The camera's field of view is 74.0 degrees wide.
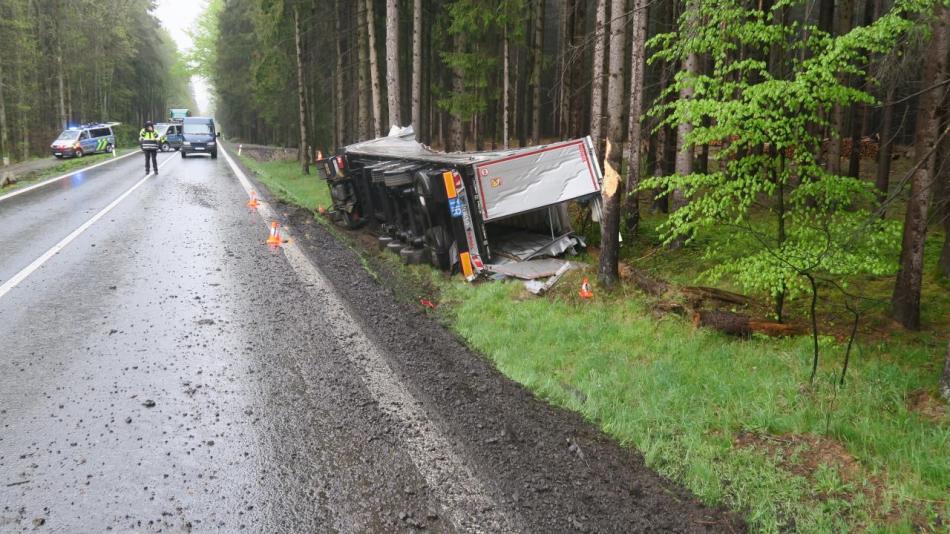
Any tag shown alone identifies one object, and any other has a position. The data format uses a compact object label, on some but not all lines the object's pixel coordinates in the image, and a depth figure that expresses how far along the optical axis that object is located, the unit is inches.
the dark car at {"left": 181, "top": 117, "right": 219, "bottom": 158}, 1432.1
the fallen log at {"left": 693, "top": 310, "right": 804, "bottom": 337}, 260.7
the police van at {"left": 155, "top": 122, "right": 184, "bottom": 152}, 1753.2
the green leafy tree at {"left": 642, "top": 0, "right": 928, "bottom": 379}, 209.9
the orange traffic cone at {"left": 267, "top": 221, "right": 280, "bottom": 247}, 454.9
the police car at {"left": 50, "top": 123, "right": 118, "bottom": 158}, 1462.8
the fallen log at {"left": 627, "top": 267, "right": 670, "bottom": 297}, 323.9
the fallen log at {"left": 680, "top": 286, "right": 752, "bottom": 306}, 305.2
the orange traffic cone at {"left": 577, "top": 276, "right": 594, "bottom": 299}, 327.0
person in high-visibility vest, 948.6
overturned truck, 370.6
